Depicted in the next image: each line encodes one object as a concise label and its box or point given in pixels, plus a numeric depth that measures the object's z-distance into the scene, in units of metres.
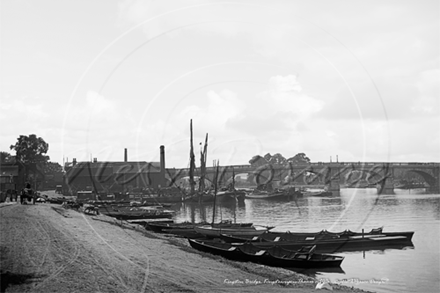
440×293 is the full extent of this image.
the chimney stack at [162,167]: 135.31
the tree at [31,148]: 126.99
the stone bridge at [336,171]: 162.80
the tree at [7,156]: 149.55
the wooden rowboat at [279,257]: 30.27
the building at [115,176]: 128.38
